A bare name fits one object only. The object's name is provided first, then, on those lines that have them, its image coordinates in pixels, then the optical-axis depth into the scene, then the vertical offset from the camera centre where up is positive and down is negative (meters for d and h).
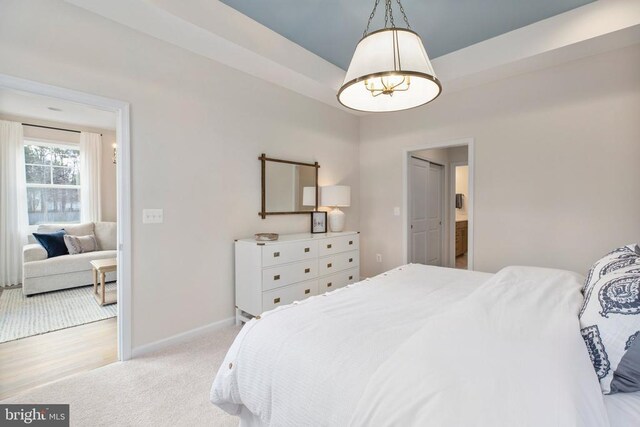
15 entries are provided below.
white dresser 2.76 -0.62
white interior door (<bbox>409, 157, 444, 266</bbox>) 4.59 -0.02
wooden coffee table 3.56 -0.90
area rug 2.91 -1.15
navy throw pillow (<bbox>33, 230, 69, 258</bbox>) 4.21 -0.46
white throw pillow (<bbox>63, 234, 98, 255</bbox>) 4.39 -0.50
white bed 0.75 -0.49
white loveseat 3.86 -0.78
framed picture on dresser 3.86 -0.16
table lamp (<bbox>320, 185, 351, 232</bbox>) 3.79 +0.13
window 4.75 +0.50
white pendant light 1.43 +0.76
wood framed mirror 3.33 +0.29
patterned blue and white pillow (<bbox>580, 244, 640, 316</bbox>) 1.28 -0.26
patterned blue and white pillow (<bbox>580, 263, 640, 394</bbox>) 0.88 -0.41
